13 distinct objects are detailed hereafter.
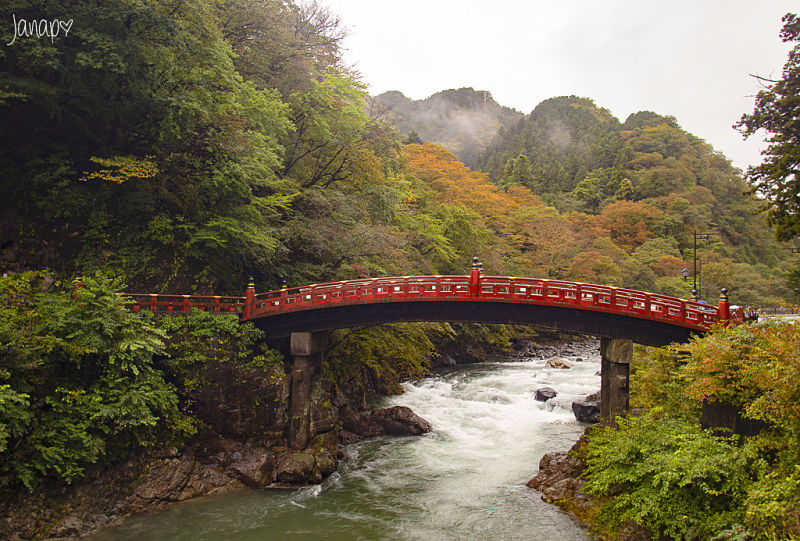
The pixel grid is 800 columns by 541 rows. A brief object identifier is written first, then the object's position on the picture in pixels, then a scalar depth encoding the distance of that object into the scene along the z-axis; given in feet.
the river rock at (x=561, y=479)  53.18
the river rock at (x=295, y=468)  57.88
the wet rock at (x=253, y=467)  56.75
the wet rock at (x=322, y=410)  65.72
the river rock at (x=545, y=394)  94.94
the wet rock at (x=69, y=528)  43.21
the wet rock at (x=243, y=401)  58.87
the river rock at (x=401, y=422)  77.56
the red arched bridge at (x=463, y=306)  61.16
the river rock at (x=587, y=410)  83.76
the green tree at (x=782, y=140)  54.70
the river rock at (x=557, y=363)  126.25
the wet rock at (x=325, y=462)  60.44
